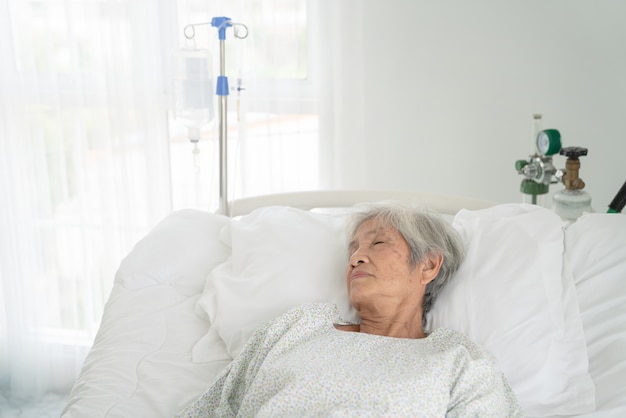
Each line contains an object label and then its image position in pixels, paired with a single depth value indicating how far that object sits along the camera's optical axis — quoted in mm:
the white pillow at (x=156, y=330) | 1665
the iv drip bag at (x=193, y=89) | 2453
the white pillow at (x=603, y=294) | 1599
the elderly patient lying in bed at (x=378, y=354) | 1467
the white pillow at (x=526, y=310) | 1609
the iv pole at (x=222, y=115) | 2264
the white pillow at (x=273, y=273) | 1840
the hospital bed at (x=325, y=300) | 1639
